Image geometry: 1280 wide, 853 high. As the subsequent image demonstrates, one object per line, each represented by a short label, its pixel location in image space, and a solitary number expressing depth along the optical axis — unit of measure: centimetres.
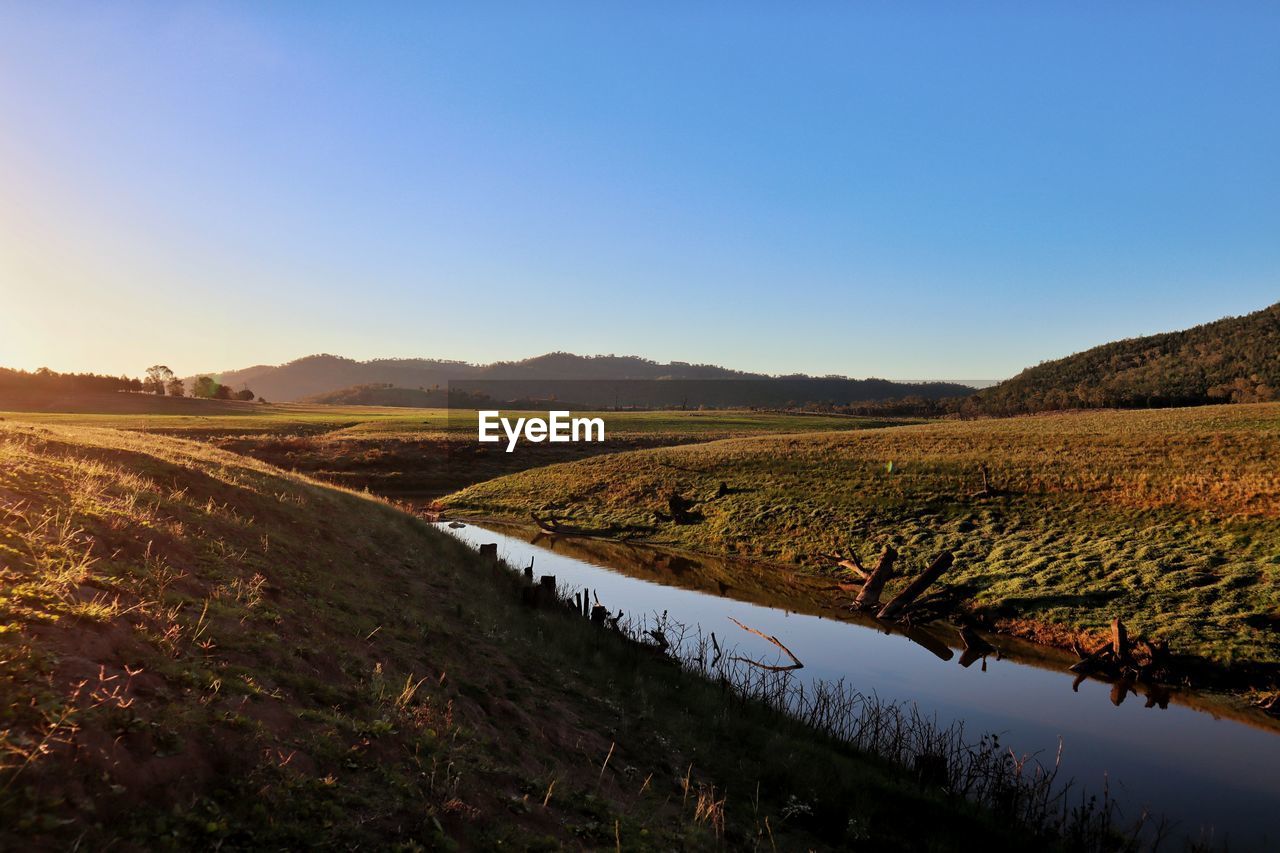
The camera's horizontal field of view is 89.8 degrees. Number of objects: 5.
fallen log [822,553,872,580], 3128
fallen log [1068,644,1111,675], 2144
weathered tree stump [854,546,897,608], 2900
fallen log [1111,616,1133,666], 2122
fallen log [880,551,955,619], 2769
